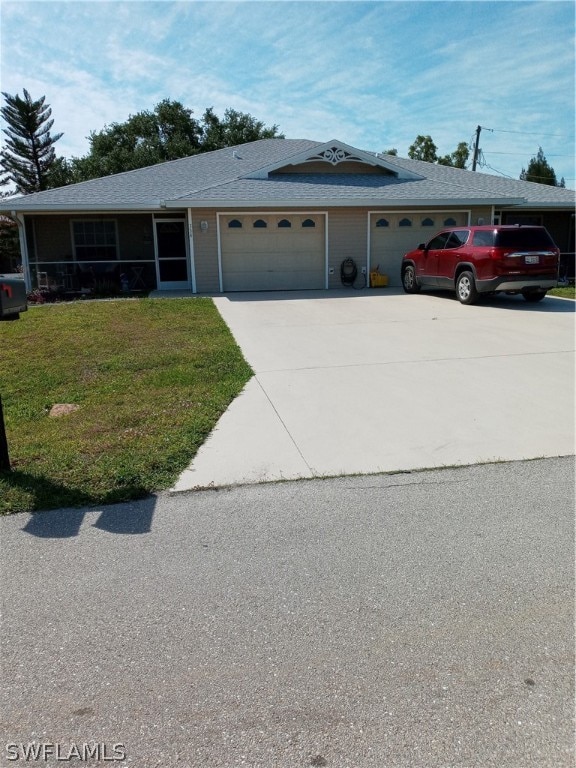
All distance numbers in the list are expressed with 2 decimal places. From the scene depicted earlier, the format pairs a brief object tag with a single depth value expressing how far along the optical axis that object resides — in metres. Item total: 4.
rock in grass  6.38
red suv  12.84
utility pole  39.69
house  17.14
